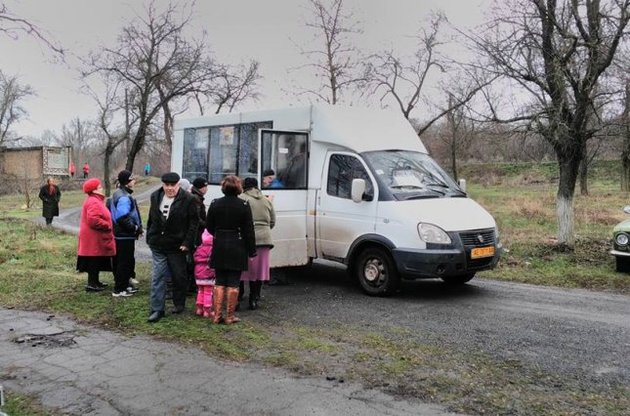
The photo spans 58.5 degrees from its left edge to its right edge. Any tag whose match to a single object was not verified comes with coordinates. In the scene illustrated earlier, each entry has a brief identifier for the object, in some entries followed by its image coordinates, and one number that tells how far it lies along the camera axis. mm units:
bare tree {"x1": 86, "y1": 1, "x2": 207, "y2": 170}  20594
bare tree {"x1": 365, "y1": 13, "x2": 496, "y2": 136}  19192
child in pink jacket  6922
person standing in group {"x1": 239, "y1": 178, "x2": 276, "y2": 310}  7422
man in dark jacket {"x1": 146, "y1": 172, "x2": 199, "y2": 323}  6617
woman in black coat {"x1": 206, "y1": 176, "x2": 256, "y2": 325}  6523
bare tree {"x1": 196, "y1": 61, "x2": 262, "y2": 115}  20983
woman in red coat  7953
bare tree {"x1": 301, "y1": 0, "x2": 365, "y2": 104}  18734
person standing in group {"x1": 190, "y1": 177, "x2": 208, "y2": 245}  7461
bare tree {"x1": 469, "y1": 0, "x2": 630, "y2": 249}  10508
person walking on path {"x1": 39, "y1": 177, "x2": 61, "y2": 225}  18359
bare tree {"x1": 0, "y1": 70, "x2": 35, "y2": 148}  56669
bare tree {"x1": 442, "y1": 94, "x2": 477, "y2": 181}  28109
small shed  49250
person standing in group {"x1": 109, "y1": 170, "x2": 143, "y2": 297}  7809
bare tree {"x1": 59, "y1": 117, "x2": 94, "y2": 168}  86938
